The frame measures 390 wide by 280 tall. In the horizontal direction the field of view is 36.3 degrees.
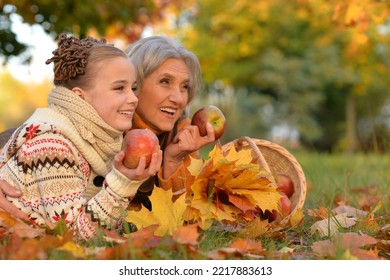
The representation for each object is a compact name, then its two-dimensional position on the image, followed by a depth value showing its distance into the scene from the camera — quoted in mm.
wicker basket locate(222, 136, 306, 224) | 3256
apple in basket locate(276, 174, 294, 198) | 3498
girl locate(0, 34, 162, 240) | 2494
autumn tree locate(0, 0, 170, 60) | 5148
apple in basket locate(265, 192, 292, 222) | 3004
